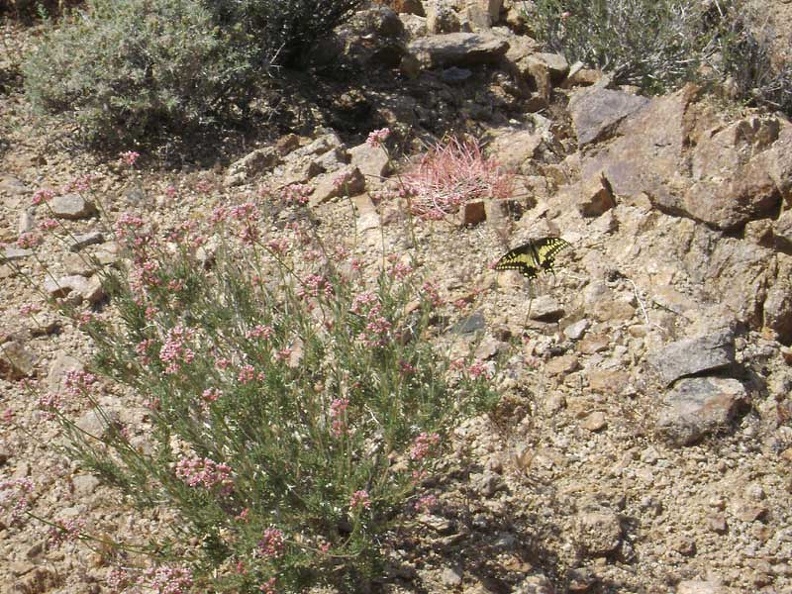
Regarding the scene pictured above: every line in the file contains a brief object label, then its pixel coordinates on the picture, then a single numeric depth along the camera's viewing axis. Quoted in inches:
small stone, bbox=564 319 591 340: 188.5
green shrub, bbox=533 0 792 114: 289.0
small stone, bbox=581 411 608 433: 172.2
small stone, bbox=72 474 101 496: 167.3
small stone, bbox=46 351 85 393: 187.2
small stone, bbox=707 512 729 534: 156.3
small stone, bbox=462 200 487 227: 223.0
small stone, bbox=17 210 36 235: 222.2
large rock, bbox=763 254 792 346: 183.9
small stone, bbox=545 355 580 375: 182.4
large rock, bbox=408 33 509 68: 293.3
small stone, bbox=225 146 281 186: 243.9
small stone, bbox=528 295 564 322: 192.5
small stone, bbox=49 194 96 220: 229.0
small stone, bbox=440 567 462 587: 150.4
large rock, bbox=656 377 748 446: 167.9
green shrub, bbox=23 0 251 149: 248.5
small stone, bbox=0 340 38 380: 189.8
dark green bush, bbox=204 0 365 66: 262.1
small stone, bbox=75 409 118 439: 176.4
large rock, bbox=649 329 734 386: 174.1
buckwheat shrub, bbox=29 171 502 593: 135.0
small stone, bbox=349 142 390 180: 242.1
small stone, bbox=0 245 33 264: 215.2
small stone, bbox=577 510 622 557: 154.3
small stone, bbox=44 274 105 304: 204.7
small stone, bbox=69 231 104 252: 219.1
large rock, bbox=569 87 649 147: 232.8
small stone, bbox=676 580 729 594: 147.8
